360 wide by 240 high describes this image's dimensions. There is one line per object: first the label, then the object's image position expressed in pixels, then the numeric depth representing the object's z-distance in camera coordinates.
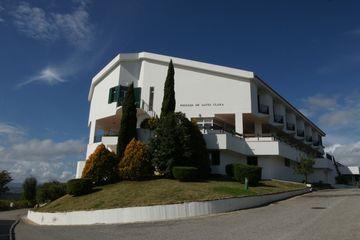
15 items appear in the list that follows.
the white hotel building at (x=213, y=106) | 32.81
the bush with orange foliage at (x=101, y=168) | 27.20
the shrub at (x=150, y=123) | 29.94
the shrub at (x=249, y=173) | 27.00
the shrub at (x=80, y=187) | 25.55
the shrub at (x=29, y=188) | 50.19
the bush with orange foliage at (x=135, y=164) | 26.70
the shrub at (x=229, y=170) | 29.75
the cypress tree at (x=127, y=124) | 29.39
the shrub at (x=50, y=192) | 39.78
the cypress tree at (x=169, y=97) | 30.73
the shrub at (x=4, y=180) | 51.38
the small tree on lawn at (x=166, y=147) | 27.00
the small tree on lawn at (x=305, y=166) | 34.84
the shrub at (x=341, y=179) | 58.24
